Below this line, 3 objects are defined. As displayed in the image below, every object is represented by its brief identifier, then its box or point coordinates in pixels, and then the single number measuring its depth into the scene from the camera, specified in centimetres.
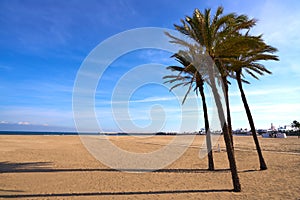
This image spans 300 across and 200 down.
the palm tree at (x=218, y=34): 729
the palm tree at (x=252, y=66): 947
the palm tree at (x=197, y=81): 1031
